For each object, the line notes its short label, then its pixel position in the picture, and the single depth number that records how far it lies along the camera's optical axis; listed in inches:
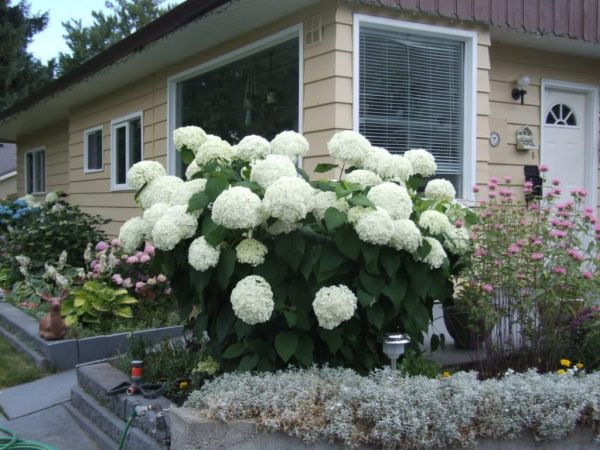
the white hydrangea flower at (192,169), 152.9
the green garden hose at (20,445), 140.3
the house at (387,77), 224.4
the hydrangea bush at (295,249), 124.7
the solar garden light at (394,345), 129.5
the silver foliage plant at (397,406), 115.3
